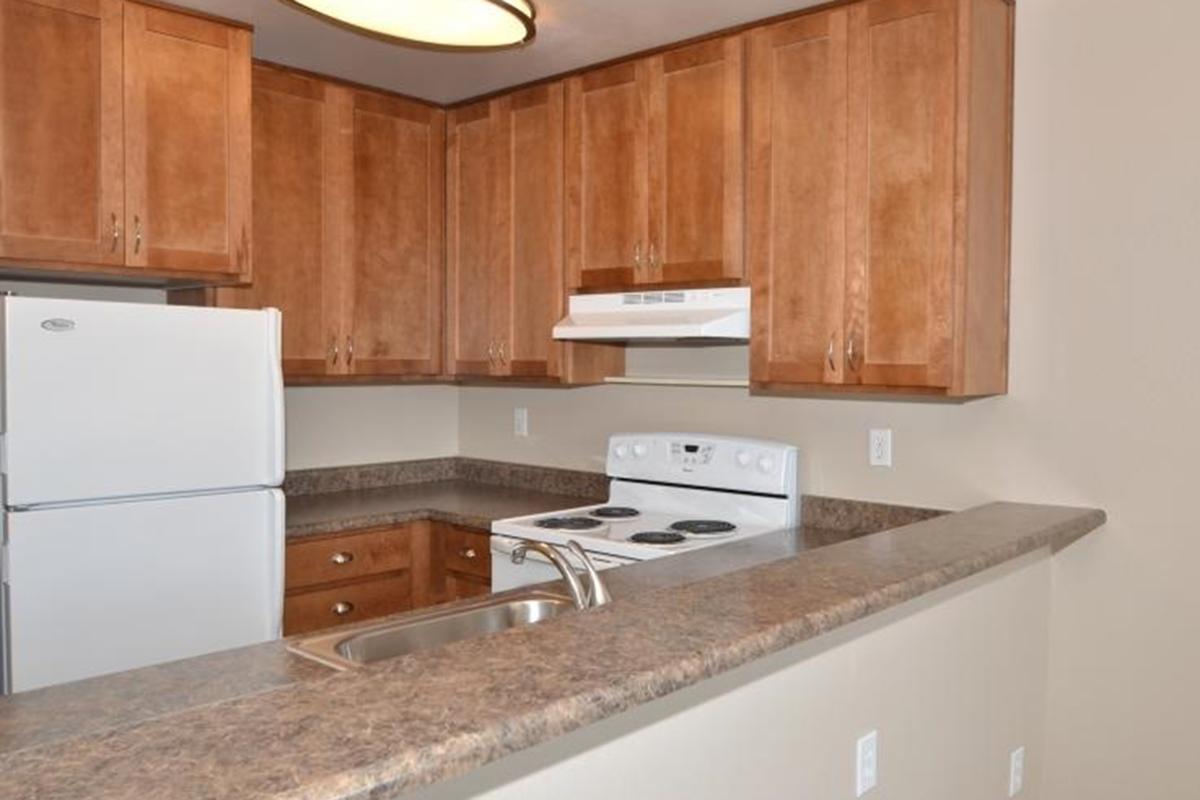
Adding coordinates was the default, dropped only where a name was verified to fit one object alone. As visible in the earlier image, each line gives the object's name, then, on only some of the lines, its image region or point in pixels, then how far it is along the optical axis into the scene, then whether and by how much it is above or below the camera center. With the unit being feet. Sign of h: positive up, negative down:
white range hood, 9.46 +0.55
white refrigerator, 7.30 -1.00
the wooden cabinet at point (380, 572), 10.30 -2.33
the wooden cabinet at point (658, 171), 9.54 +2.08
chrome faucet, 5.98 -1.29
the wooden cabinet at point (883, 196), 8.05 +1.55
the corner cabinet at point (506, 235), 11.26 +1.62
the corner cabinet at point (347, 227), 10.83 +1.66
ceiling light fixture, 7.05 +2.63
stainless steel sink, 5.56 -1.66
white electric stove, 9.32 -1.50
